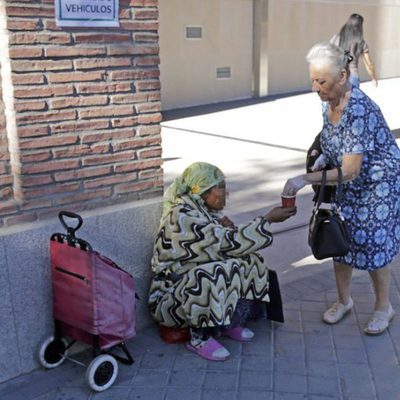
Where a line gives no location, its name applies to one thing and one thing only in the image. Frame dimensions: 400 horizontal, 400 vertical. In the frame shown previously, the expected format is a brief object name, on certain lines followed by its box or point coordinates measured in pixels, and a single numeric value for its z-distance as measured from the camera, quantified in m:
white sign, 3.13
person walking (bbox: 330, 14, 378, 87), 8.12
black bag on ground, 3.84
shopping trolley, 3.07
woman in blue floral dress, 3.28
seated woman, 3.38
